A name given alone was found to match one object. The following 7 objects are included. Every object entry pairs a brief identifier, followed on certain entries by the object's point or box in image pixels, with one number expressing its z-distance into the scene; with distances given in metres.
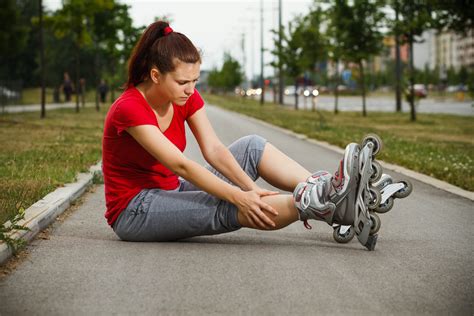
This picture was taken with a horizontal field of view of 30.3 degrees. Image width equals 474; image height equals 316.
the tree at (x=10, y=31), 50.47
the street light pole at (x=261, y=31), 71.00
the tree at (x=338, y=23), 31.59
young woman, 5.18
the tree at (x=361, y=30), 31.09
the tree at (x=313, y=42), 41.97
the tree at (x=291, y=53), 45.50
